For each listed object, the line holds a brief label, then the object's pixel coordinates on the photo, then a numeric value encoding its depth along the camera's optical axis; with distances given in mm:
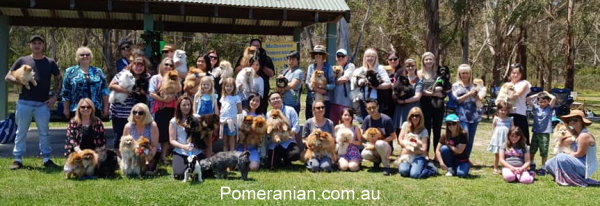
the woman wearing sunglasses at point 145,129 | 6715
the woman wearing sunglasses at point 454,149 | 7137
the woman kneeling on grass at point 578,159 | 6590
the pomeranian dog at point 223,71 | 8227
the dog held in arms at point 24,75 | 6719
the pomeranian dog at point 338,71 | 8258
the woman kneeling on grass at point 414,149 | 7055
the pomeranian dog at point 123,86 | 7215
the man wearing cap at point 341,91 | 8266
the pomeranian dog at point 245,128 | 7363
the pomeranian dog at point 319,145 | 7293
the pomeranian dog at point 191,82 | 7449
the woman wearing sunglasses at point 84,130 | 6617
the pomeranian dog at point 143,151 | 6465
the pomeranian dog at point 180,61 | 7975
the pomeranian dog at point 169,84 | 7211
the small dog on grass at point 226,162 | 6480
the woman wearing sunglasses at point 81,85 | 7070
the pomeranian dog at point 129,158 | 6418
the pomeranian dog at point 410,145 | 7066
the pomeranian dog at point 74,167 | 6359
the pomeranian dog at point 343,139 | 7457
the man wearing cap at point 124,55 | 7889
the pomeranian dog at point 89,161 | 6374
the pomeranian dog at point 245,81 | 7855
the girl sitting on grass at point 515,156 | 6902
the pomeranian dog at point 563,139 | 6734
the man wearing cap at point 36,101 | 6973
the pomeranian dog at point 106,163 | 6562
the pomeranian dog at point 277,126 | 7465
